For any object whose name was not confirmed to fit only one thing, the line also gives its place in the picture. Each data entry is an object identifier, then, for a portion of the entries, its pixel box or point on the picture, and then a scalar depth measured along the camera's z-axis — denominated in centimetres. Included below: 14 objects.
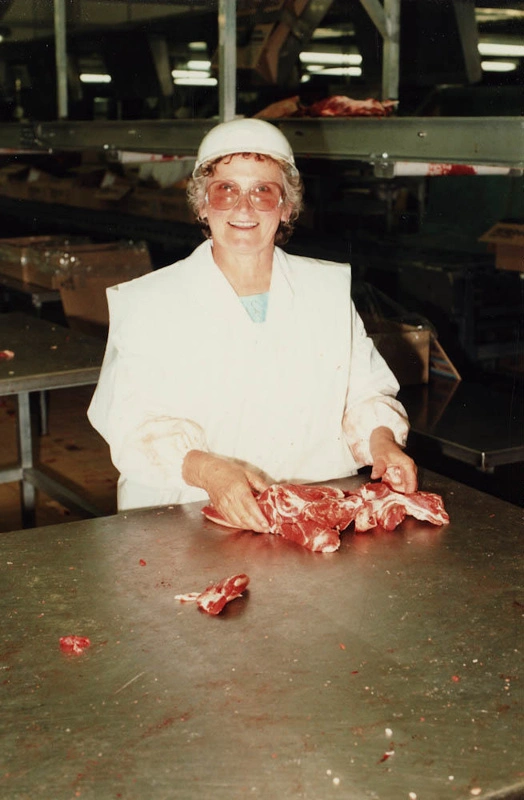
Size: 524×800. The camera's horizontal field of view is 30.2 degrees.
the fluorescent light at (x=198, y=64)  727
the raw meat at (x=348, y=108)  299
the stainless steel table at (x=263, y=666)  117
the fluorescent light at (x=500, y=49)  654
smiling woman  226
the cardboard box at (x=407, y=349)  363
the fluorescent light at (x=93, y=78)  779
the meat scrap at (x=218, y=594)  159
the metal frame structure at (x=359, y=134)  222
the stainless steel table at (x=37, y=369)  337
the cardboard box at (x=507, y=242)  475
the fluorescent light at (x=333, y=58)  675
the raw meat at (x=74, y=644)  146
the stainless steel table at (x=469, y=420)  302
